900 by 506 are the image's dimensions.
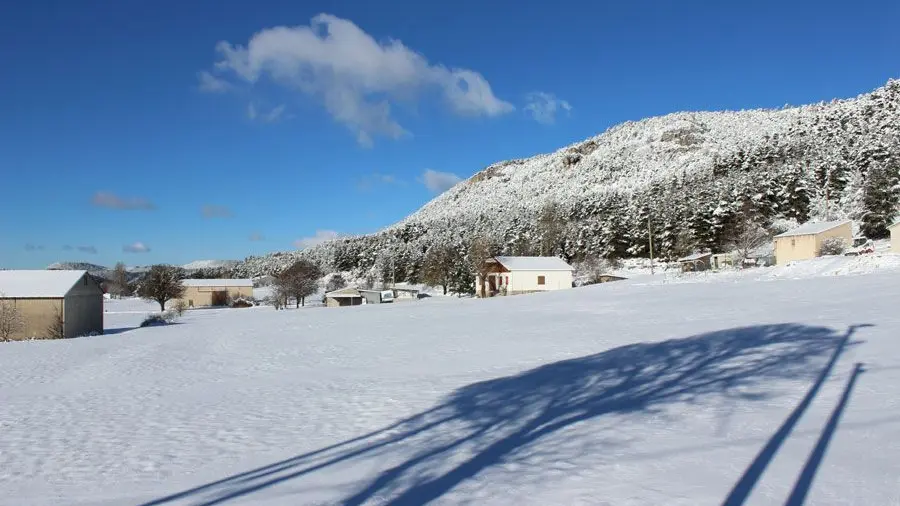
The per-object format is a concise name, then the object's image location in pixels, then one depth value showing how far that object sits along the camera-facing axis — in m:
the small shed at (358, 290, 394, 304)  71.62
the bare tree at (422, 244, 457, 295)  84.38
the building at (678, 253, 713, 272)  61.17
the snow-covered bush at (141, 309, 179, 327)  47.60
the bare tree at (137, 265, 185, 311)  74.56
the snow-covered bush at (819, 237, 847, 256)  43.47
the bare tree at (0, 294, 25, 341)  33.78
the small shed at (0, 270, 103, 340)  34.00
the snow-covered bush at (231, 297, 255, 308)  92.12
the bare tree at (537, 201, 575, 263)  86.31
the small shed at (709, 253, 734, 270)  56.97
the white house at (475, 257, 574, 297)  61.91
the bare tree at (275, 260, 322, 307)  77.69
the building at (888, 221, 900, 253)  38.45
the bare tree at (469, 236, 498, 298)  66.19
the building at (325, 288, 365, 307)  78.38
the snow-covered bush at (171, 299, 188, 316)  57.74
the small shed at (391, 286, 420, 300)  82.31
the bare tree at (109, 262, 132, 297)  120.06
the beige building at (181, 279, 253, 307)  94.63
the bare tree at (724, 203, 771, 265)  52.97
